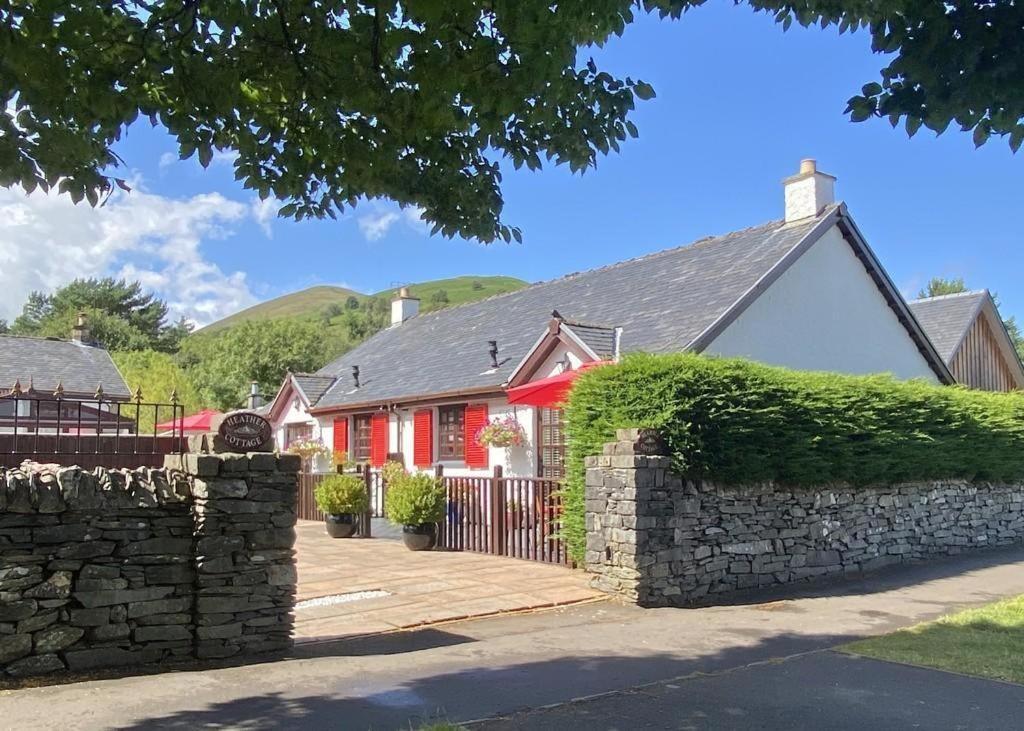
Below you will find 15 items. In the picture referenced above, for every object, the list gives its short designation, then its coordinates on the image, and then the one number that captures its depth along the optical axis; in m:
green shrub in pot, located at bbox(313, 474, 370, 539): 15.59
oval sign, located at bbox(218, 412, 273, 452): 7.59
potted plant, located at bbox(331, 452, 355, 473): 21.88
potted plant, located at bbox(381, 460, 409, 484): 15.47
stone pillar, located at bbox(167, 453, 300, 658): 7.23
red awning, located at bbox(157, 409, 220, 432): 19.29
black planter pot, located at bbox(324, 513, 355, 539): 15.70
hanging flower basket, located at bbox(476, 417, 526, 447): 17.12
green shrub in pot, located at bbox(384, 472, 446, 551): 13.59
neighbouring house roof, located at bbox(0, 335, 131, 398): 27.69
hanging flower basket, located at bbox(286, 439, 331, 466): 23.36
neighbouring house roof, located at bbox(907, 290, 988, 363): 23.12
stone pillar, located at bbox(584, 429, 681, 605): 9.77
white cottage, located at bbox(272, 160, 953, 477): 15.80
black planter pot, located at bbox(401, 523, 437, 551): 13.71
